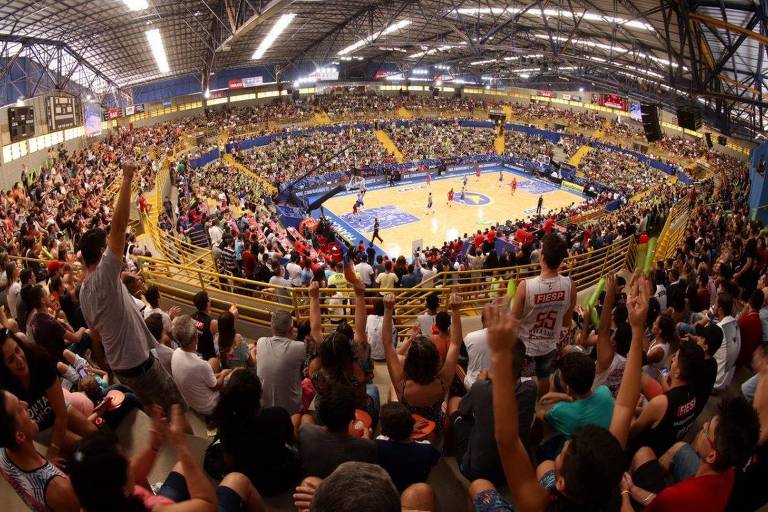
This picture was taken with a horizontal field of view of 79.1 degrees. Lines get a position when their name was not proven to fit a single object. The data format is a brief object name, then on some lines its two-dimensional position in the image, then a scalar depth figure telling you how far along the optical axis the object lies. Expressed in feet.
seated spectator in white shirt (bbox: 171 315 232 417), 13.73
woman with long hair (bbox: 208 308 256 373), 16.26
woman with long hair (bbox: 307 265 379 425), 13.35
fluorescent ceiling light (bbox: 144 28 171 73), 92.84
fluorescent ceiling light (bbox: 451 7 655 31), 63.46
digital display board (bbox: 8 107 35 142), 68.28
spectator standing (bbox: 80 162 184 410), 10.94
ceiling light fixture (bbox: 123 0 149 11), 71.31
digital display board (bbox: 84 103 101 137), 94.75
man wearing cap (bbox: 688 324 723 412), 11.66
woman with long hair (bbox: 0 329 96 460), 10.12
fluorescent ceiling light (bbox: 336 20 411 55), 107.93
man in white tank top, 14.39
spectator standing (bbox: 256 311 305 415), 13.69
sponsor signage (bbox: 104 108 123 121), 115.02
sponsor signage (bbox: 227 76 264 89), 144.32
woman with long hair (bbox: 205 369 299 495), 10.09
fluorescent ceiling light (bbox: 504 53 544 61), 85.07
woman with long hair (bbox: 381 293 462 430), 12.34
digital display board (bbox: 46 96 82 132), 81.25
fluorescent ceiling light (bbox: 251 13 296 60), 93.25
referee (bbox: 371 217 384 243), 81.22
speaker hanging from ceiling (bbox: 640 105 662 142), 69.87
